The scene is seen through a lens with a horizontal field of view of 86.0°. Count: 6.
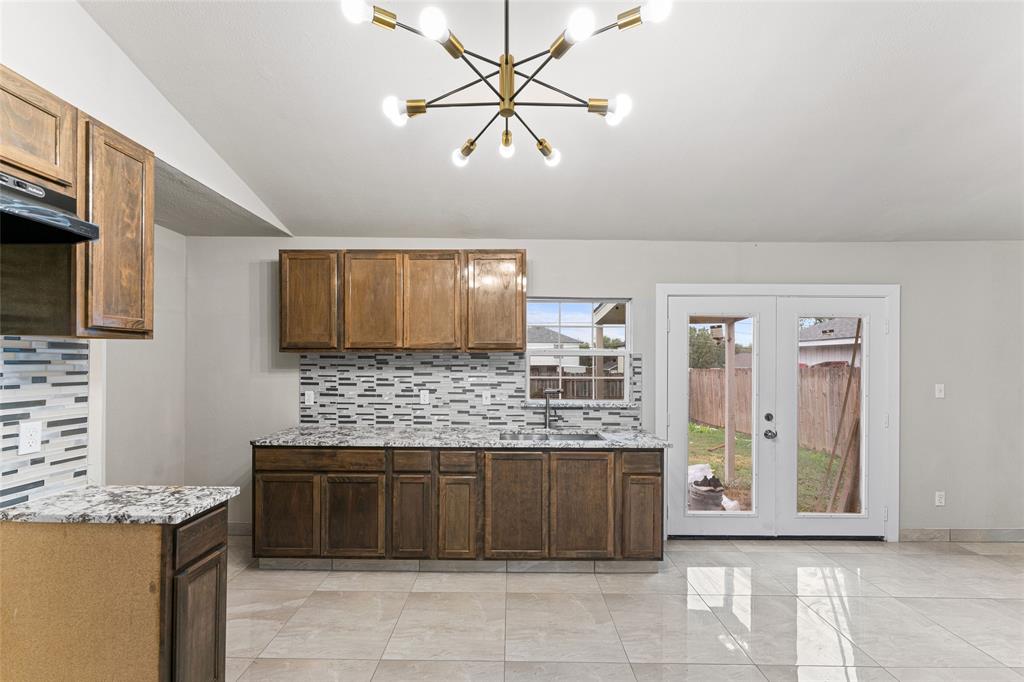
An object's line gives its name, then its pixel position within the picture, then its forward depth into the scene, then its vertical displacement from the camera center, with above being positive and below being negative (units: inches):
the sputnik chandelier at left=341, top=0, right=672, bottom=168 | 57.5 +34.6
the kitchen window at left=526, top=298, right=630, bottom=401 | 172.2 +1.2
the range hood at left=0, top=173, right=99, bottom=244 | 61.5 +15.9
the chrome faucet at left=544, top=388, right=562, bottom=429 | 166.1 -15.2
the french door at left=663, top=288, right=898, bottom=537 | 171.8 -19.3
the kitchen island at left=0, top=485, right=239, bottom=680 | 74.7 -33.4
